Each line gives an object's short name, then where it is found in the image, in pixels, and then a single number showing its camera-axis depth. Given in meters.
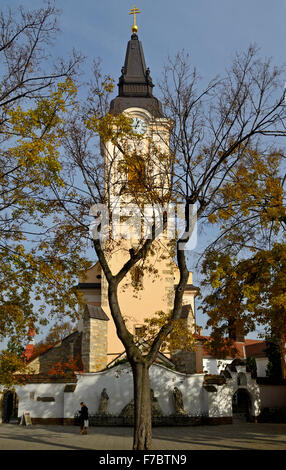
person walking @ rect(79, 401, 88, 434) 16.58
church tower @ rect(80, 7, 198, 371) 27.10
